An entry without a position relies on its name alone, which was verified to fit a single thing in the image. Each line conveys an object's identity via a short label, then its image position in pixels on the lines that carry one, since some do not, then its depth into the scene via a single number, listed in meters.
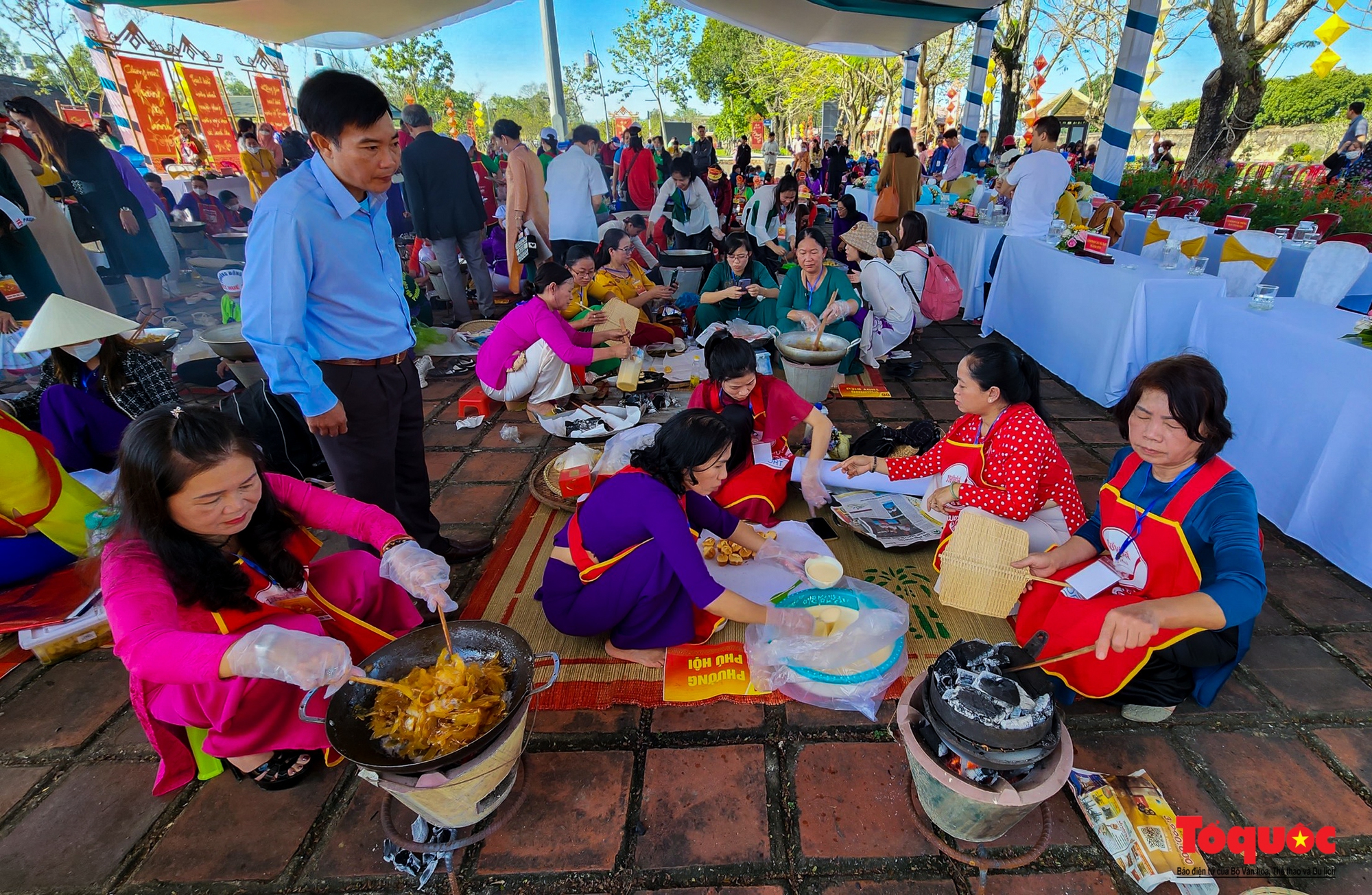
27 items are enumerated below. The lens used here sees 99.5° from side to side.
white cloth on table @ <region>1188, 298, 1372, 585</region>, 2.48
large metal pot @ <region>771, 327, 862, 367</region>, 3.77
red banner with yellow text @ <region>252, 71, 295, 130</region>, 13.70
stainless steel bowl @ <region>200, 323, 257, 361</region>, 3.78
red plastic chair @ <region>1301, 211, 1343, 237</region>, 4.35
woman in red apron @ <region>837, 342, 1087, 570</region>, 2.34
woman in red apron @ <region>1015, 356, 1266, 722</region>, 1.52
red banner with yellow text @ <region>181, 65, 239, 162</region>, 11.62
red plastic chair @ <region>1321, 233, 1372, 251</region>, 3.52
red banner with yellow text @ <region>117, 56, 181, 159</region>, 10.34
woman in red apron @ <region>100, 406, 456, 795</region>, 1.36
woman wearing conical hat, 2.50
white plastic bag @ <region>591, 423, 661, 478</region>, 3.14
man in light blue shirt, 1.85
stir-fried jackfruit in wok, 1.45
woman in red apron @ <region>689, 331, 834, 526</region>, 2.77
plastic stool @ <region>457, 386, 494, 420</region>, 4.16
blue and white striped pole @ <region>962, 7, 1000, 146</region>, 9.67
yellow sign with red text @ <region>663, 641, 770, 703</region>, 2.05
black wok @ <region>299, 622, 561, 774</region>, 1.37
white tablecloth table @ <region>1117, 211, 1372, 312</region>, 3.76
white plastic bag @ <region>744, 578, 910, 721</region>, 1.95
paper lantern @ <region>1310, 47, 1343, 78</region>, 5.60
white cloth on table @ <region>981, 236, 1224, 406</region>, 3.66
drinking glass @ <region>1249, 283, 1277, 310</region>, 3.11
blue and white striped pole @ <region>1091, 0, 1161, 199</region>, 6.02
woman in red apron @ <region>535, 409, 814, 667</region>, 1.84
